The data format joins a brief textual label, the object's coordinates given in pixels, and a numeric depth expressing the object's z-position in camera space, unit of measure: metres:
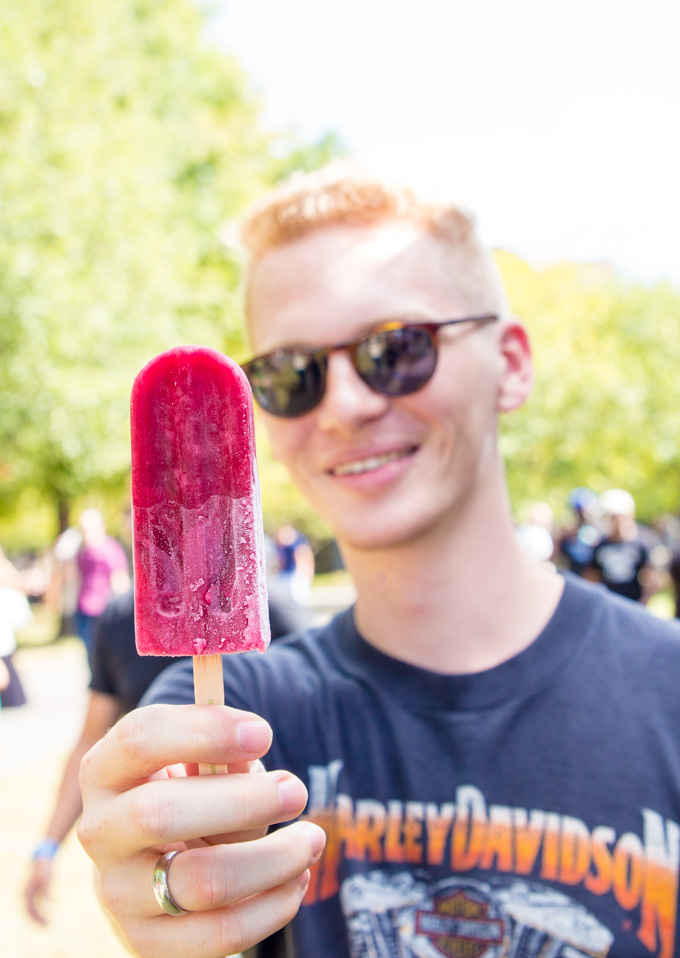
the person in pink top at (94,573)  10.31
